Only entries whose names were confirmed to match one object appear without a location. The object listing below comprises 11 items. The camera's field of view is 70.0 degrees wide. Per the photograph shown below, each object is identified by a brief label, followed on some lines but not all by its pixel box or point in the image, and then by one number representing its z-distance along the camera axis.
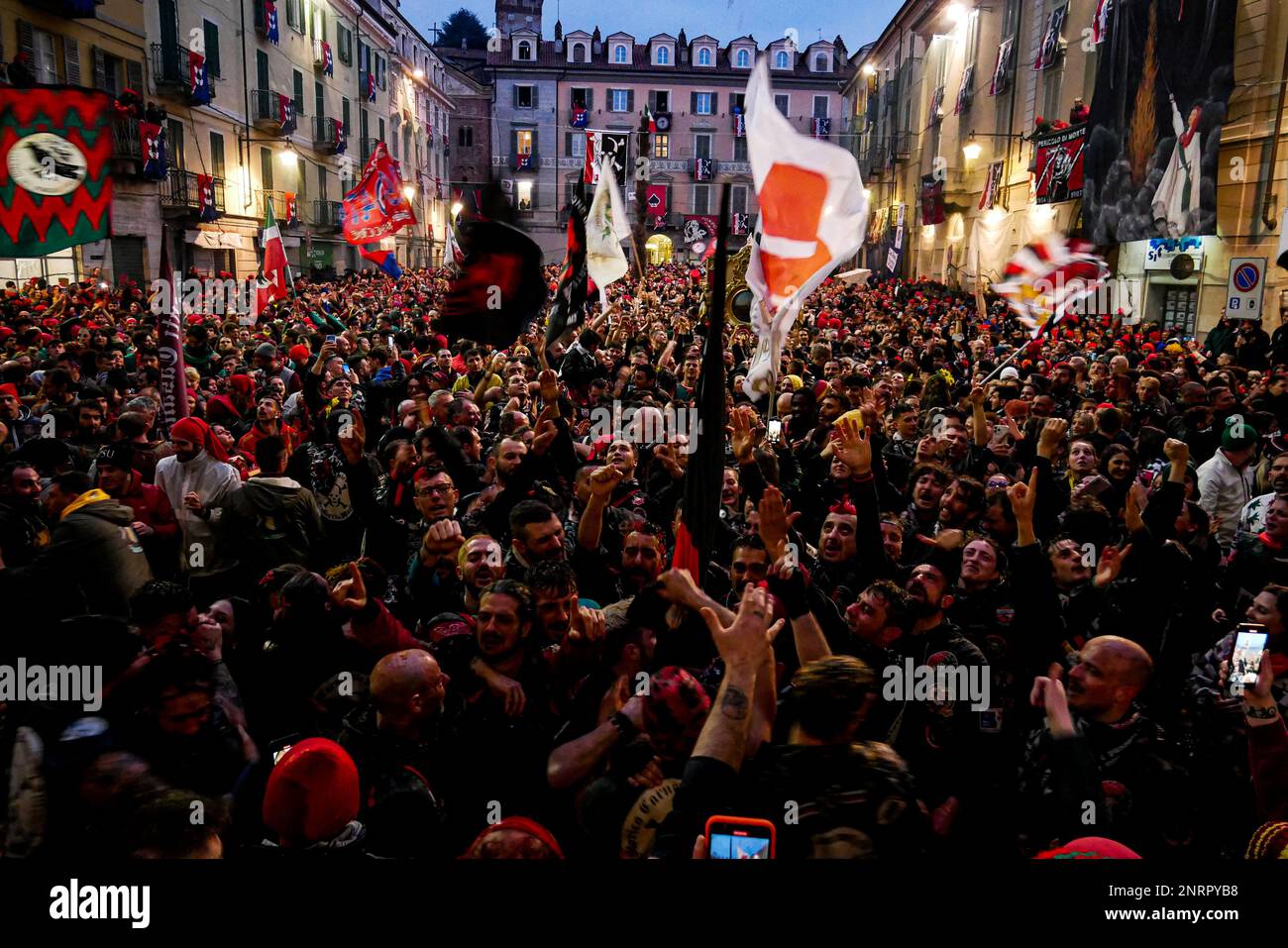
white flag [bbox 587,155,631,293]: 9.87
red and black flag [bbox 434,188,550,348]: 7.50
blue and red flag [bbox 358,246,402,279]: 17.83
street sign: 10.98
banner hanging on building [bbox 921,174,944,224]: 34.12
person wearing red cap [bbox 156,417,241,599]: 5.28
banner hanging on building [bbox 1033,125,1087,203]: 20.61
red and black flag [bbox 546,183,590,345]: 8.27
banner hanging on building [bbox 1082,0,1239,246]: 15.70
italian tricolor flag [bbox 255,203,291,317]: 13.80
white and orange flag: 4.77
